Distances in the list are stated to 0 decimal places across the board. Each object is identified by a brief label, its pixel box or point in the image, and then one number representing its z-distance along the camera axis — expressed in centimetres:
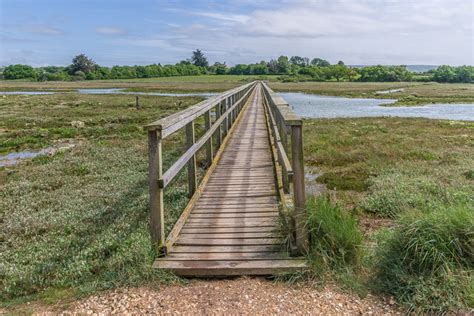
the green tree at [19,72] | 13012
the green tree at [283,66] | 14750
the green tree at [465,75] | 11000
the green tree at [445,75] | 11175
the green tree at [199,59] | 17038
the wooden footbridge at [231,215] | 371
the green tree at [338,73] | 12419
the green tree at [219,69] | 14925
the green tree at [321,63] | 19075
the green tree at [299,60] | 18775
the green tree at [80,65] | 13750
